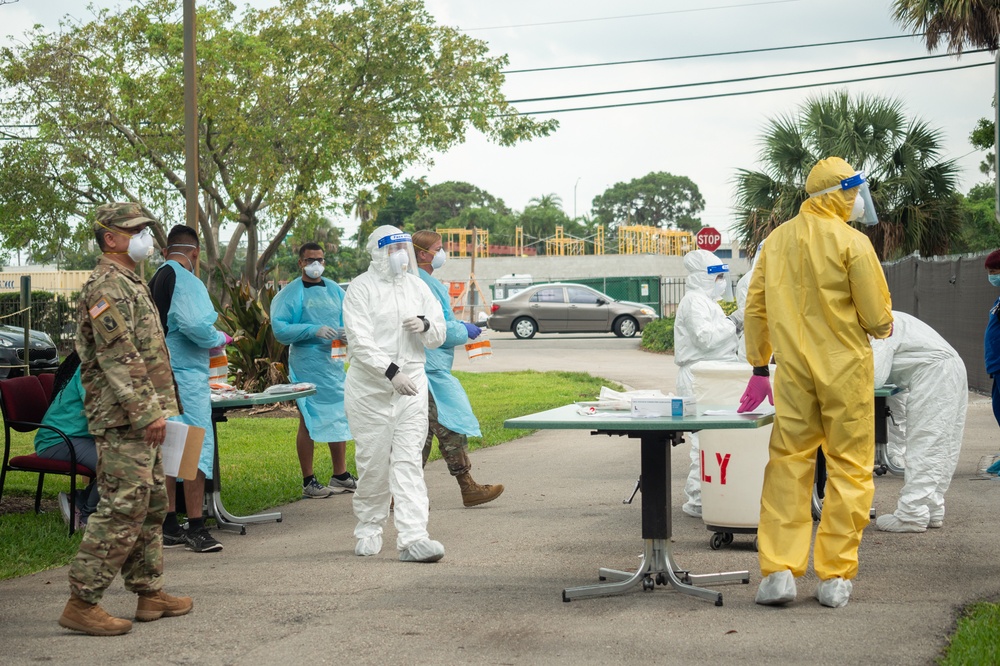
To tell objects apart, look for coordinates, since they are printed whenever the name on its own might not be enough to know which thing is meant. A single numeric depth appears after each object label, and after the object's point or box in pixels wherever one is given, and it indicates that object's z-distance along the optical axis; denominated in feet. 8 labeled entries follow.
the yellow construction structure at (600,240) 253.24
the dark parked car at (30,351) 65.66
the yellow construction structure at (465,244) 227.40
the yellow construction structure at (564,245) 236.63
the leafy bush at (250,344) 47.67
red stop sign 76.18
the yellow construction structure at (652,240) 238.44
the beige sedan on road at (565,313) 103.96
